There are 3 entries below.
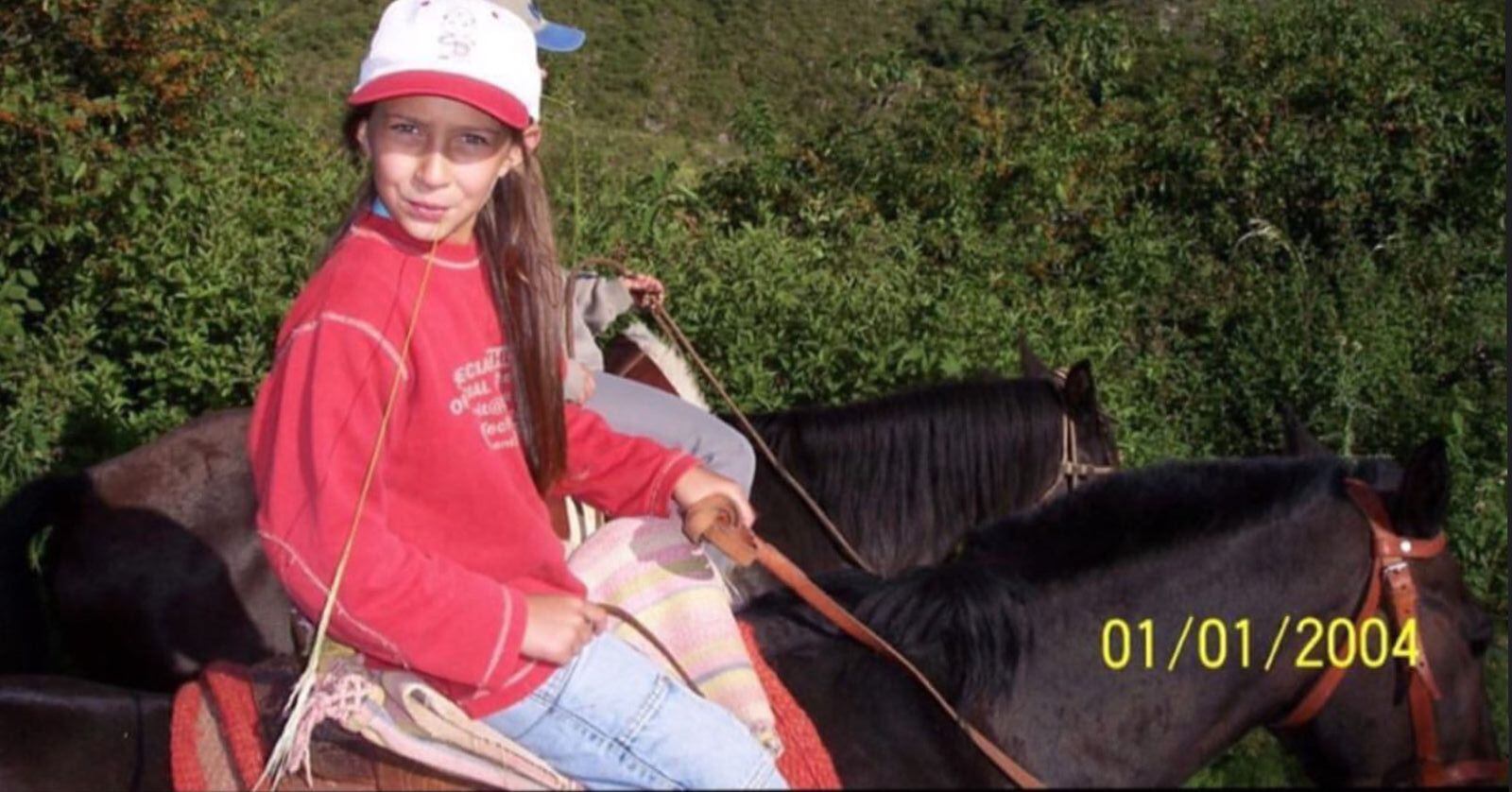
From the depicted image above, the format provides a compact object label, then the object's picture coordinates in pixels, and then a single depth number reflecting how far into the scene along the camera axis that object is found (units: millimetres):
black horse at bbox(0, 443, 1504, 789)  2709
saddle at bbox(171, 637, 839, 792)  2541
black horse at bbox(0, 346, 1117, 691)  5090
